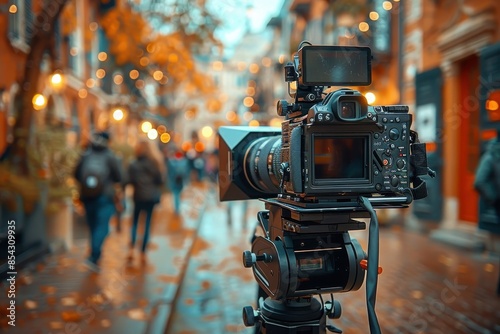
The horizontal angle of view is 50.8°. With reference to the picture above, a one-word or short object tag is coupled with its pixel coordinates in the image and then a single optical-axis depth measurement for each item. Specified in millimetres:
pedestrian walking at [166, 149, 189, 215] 13425
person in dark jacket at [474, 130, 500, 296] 5137
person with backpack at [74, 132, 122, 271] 6344
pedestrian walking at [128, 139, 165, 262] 7293
